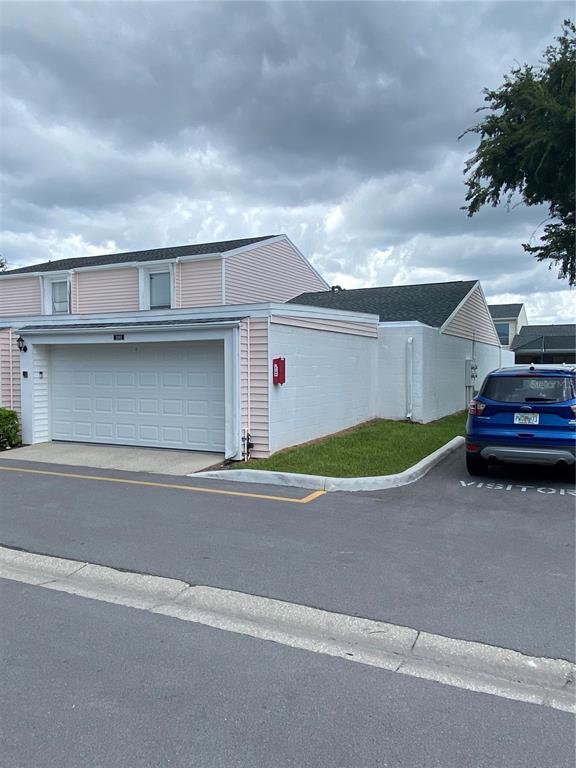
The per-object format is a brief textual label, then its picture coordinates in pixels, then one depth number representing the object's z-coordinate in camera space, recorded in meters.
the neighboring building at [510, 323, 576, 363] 44.44
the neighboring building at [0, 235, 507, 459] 10.62
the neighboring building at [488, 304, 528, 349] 49.31
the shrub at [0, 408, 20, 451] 12.47
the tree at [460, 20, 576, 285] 12.54
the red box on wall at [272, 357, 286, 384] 10.55
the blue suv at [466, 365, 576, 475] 8.27
